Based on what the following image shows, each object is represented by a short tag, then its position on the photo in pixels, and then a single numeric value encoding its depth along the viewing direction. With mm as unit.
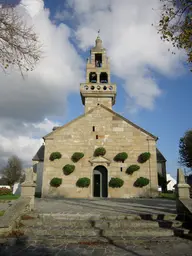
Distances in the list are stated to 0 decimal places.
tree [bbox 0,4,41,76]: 7347
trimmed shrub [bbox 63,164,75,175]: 19375
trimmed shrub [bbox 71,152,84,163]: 19734
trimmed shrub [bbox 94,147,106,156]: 19859
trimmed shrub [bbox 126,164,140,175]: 19188
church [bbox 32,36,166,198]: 19188
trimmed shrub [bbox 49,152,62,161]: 19844
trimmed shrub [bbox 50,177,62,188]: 19125
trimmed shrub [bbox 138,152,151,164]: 19344
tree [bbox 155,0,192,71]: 7738
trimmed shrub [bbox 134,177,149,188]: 18703
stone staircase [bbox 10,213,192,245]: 6754
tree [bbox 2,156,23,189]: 49969
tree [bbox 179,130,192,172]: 33844
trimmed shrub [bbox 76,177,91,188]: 18922
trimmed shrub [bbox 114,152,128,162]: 19547
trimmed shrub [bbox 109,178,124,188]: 18891
